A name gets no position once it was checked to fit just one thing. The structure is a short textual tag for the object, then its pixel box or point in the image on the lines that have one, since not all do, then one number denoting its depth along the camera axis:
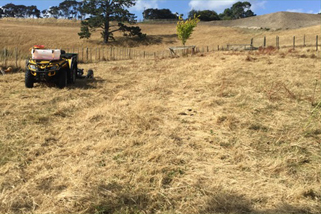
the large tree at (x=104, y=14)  41.41
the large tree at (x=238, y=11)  111.19
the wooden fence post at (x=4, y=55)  13.36
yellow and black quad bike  7.89
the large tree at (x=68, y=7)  110.64
